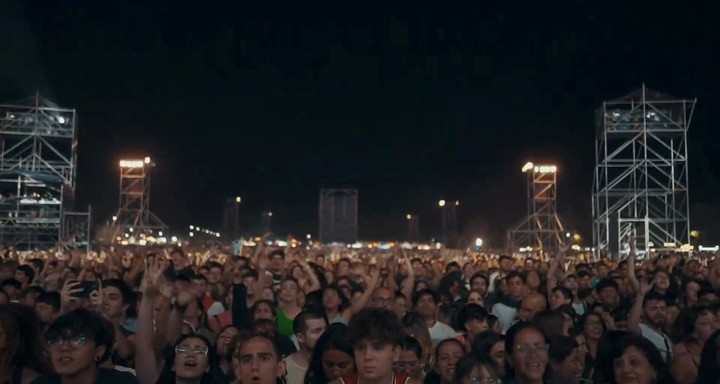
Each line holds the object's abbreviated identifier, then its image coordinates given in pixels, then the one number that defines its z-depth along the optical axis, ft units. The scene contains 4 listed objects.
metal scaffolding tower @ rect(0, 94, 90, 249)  94.32
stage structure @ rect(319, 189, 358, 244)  149.89
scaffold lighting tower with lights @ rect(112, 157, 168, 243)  116.79
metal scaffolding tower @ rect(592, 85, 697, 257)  90.17
